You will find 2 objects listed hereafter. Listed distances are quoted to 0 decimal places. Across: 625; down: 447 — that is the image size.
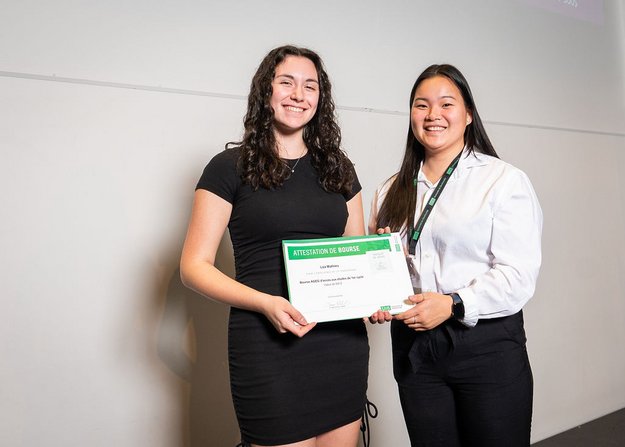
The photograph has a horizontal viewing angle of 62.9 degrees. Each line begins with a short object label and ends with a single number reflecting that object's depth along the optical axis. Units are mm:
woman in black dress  1270
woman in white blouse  1347
